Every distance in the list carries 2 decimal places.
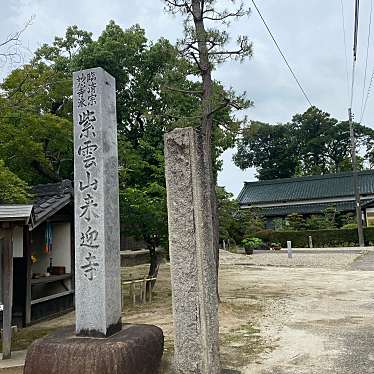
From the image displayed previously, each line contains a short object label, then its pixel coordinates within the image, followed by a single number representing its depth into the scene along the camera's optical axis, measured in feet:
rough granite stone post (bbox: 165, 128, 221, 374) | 14.70
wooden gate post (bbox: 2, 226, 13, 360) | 18.95
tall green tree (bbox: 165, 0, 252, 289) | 28.37
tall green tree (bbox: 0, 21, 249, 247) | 31.78
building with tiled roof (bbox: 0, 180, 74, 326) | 26.53
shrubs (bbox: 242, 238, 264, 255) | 87.61
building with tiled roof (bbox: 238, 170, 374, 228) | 122.11
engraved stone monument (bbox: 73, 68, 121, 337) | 15.42
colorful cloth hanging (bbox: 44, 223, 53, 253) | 30.89
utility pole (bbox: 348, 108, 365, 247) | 90.38
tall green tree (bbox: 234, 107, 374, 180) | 150.41
